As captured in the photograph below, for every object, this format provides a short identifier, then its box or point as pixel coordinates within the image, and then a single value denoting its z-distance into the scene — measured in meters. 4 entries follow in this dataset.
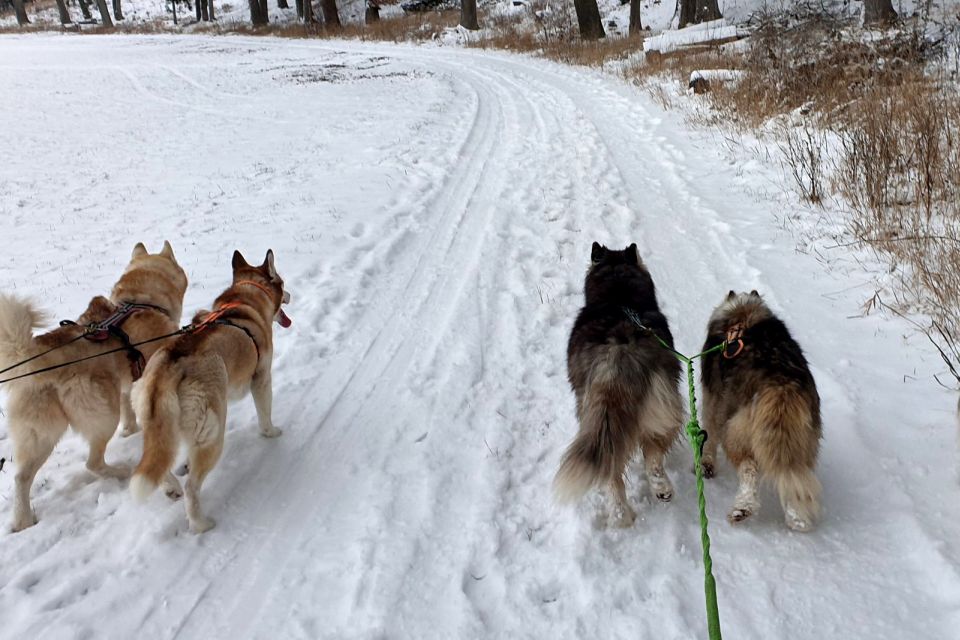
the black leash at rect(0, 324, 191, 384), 3.20
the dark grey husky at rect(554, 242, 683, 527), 2.81
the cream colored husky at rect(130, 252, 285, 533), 3.00
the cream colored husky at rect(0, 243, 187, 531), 3.21
